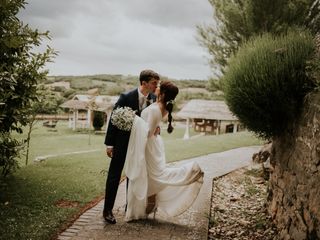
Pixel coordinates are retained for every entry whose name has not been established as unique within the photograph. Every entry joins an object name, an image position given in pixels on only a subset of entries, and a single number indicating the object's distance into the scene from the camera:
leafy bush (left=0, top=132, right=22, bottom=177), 6.55
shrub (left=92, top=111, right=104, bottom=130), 36.44
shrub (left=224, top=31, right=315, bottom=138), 4.79
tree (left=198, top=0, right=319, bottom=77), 17.44
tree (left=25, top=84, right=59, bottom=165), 7.63
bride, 5.39
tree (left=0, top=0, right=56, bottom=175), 6.67
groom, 5.51
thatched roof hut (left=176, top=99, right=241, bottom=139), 38.30
